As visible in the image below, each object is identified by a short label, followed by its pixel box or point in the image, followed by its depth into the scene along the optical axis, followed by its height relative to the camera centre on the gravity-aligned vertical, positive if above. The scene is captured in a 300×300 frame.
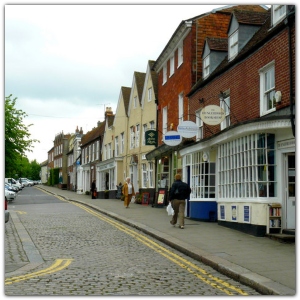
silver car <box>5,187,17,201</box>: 34.16 -1.21
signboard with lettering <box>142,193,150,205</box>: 30.35 -1.26
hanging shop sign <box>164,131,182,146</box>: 20.98 +1.69
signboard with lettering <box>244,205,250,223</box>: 14.56 -1.07
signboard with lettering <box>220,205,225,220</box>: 16.66 -1.15
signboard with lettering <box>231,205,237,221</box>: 15.56 -1.12
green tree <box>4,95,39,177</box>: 43.28 +3.58
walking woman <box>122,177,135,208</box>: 25.46 -0.70
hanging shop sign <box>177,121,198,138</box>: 18.89 +1.87
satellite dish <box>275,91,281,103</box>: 14.06 +2.34
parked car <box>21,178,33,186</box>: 99.94 -1.06
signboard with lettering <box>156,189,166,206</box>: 26.24 -1.04
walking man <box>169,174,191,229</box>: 15.96 -0.56
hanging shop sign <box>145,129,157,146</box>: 29.44 +2.38
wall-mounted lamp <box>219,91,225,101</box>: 18.67 +3.13
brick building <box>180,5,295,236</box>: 13.64 +1.24
